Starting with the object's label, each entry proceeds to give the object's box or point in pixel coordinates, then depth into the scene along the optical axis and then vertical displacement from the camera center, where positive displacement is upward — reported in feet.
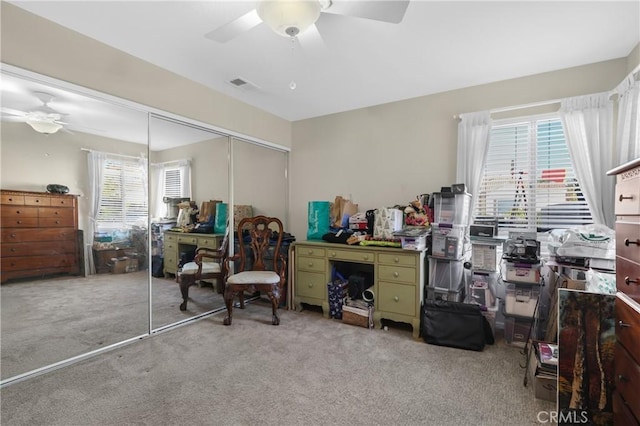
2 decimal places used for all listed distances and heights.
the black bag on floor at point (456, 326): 8.02 -3.45
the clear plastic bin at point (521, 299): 8.09 -2.63
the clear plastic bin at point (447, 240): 9.18 -1.06
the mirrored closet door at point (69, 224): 6.57 -0.55
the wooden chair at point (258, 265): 9.89 -2.41
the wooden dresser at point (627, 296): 3.98 -1.31
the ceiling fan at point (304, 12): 4.98 +3.66
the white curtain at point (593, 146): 8.05 +1.87
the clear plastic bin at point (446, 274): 9.38 -2.22
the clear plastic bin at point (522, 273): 8.02 -1.84
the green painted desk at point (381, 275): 9.02 -2.36
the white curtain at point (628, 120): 7.12 +2.38
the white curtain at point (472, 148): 9.71 +2.14
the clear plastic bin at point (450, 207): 9.19 +0.05
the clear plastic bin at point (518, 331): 8.21 -3.58
